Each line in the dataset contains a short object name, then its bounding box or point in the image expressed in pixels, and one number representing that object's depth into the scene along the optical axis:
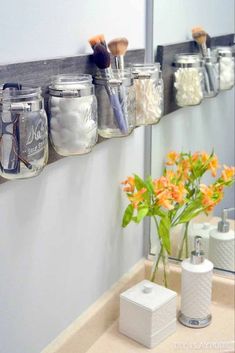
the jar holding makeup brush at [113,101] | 0.94
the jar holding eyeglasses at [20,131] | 0.73
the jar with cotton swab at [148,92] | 1.04
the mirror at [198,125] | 1.26
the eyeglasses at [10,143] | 0.73
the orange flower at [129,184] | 1.11
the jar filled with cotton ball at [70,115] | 0.82
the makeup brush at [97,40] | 0.92
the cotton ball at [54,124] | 0.83
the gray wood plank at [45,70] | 0.76
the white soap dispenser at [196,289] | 1.16
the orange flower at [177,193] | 1.11
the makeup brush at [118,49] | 0.96
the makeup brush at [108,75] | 0.91
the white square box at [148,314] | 1.09
